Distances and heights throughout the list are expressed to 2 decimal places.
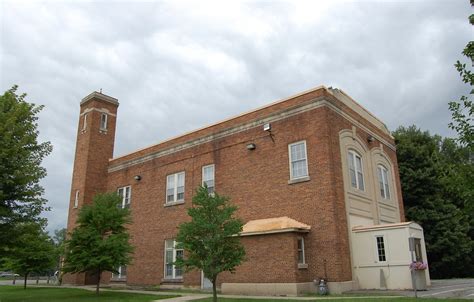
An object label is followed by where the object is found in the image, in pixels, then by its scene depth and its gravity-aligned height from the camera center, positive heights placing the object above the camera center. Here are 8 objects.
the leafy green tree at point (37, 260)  26.71 +1.18
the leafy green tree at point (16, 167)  16.41 +4.33
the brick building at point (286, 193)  18.62 +4.37
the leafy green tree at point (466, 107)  9.63 +3.78
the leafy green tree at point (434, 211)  31.30 +4.69
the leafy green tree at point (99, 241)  20.11 +1.77
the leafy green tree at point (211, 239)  14.07 +1.22
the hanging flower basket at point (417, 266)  16.66 +0.32
